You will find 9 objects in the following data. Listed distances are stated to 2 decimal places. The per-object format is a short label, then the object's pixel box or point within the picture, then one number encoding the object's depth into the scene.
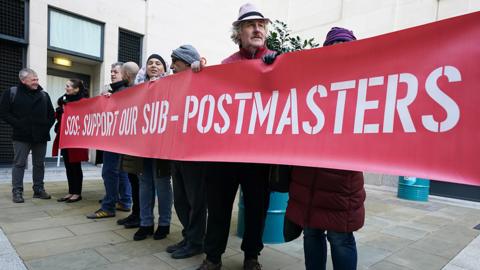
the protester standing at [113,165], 3.88
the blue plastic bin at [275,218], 3.21
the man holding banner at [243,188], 2.37
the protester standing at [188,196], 2.66
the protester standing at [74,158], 4.71
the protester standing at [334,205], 1.76
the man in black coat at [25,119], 4.55
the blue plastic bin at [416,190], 6.95
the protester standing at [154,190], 3.04
